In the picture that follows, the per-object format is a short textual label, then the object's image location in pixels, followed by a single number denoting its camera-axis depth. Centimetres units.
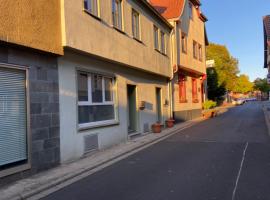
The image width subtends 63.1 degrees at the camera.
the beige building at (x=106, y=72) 609
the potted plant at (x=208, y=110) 1683
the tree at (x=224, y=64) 3399
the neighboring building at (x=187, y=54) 1404
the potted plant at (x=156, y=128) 1027
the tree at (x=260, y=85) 5941
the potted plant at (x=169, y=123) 1199
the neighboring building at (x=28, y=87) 462
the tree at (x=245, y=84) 5090
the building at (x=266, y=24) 2443
